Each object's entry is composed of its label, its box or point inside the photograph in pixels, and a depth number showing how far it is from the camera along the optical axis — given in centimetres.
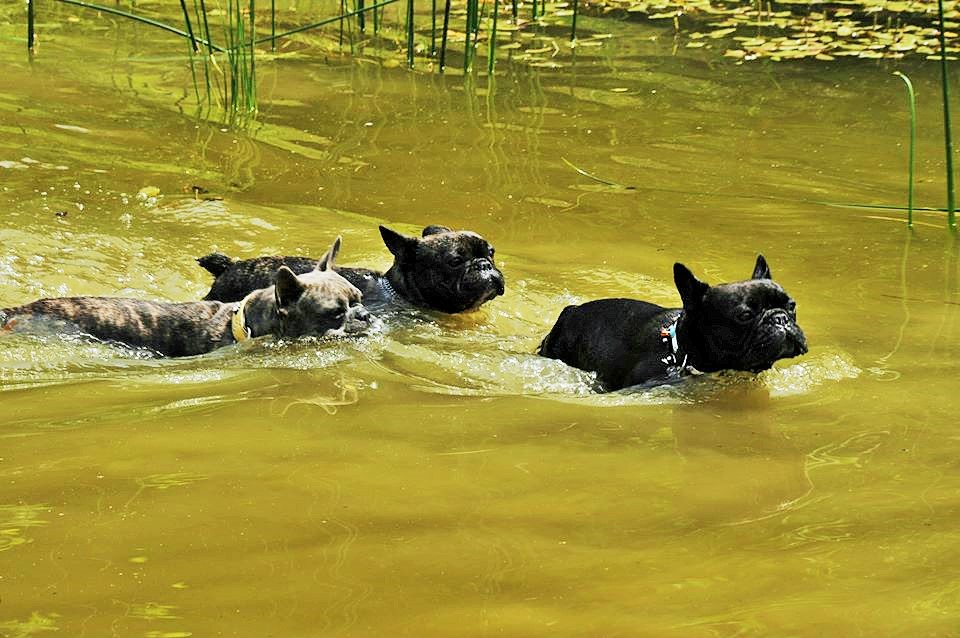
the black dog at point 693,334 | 1254
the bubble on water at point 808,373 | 1264
